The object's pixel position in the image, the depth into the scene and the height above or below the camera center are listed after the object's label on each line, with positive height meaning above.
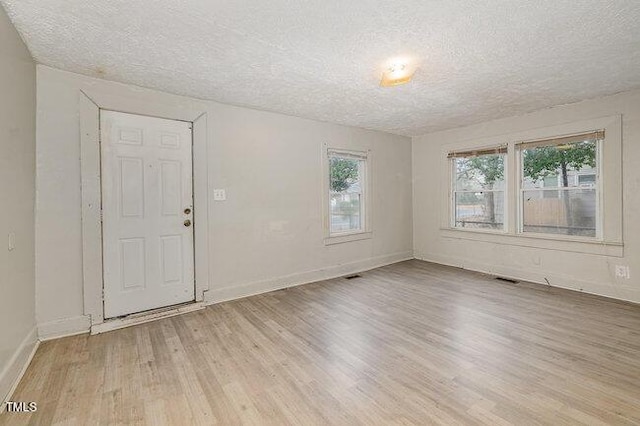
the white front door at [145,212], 2.94 +0.01
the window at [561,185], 3.75 +0.33
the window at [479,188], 4.64 +0.36
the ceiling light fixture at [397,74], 2.61 +1.23
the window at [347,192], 4.76 +0.33
